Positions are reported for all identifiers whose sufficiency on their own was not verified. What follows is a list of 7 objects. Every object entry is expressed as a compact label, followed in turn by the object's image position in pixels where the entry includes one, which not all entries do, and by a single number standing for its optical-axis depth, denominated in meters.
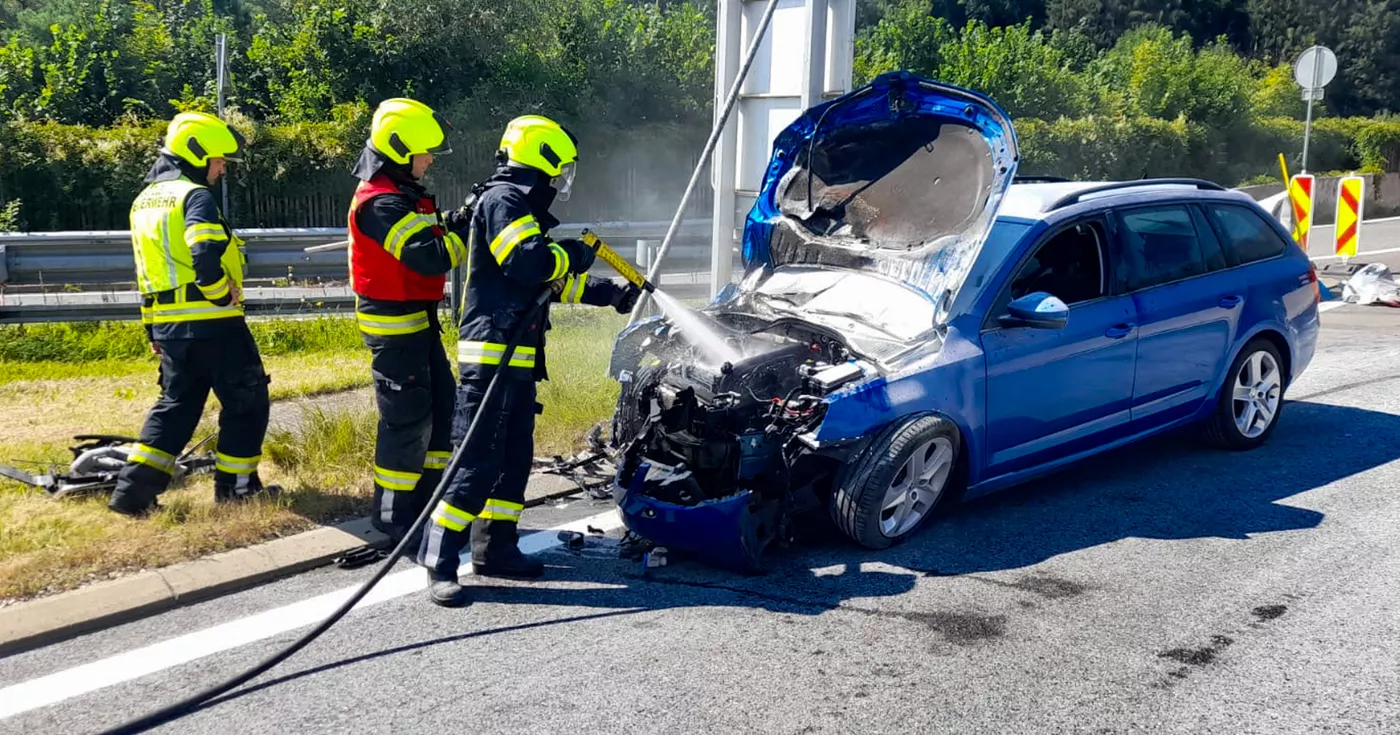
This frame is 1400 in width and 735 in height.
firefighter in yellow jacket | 5.36
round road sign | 14.82
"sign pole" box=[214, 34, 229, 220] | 10.70
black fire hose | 3.54
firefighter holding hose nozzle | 4.57
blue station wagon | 4.88
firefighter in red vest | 4.96
